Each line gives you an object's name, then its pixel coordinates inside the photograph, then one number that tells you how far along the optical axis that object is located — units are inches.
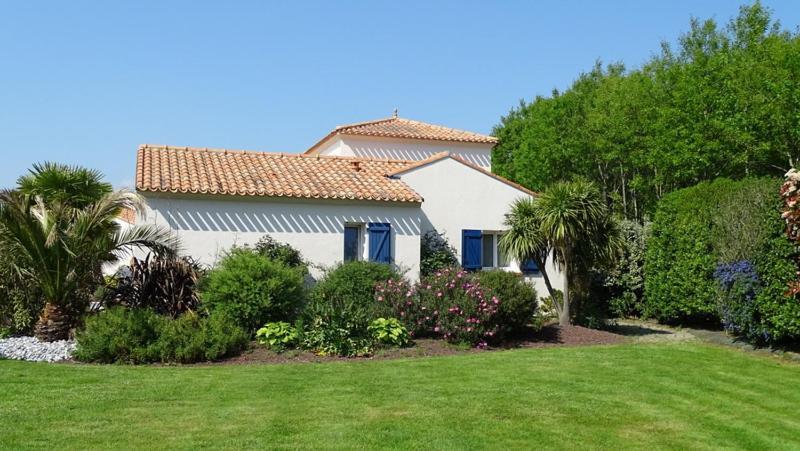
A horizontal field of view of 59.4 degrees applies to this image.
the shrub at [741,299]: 545.0
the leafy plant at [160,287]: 587.8
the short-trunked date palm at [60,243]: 519.5
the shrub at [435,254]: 770.8
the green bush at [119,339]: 477.1
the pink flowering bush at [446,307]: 560.4
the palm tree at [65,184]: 633.6
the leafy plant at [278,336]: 522.3
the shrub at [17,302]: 574.2
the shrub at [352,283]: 601.8
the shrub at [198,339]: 481.6
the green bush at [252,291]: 546.9
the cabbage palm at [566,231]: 654.5
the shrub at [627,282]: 800.9
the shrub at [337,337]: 517.7
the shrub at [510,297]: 580.4
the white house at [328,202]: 692.1
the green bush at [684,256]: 669.3
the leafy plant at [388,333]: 540.1
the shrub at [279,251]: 689.0
